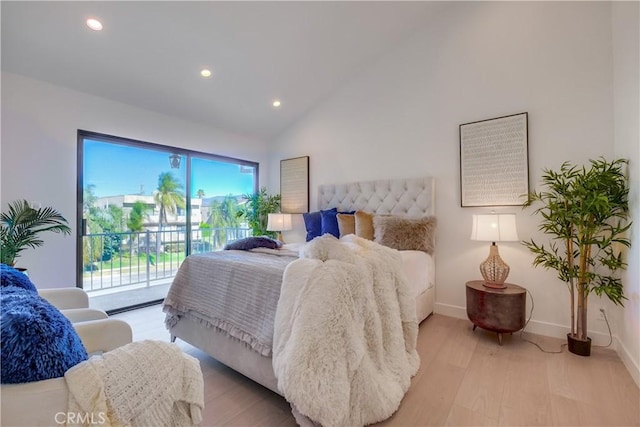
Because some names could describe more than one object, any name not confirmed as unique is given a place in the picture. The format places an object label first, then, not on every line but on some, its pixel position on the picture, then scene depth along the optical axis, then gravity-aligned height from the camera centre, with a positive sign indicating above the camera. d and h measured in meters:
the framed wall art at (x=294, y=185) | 4.52 +0.51
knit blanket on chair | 0.71 -0.49
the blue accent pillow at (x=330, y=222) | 3.73 -0.10
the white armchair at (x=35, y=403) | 0.64 -0.44
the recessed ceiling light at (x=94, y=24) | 2.40 +1.69
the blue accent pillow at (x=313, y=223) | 3.99 -0.12
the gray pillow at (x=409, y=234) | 3.04 -0.22
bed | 1.73 -0.64
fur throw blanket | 1.33 -0.66
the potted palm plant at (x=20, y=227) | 2.34 -0.09
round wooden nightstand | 2.38 -0.84
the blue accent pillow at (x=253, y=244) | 2.76 -0.30
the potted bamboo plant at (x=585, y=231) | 2.15 -0.15
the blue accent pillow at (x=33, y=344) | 0.67 -0.33
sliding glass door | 3.41 +0.06
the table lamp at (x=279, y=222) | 4.32 -0.11
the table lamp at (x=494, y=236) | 2.51 -0.21
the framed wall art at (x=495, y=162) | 2.77 +0.54
